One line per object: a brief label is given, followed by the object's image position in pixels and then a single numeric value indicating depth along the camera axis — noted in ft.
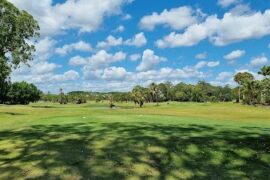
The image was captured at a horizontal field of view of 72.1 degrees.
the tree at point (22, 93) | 240.58
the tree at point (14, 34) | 84.13
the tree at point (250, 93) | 197.51
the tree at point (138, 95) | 237.53
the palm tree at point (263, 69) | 148.95
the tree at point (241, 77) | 231.56
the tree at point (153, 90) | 271.60
